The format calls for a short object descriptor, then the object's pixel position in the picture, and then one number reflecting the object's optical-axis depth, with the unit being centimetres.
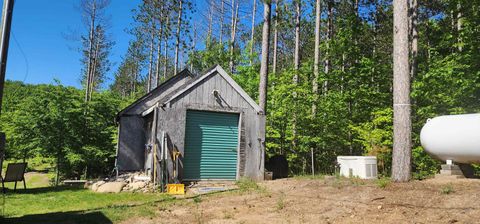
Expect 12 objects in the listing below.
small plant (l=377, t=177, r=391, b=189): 820
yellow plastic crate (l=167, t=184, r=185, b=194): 1054
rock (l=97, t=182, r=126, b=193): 1099
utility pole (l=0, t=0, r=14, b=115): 616
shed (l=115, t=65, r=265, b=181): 1132
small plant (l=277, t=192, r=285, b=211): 740
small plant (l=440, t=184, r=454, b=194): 697
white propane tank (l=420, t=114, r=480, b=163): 800
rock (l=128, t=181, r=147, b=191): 1092
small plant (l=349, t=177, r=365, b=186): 899
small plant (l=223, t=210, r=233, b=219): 680
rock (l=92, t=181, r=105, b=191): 1156
